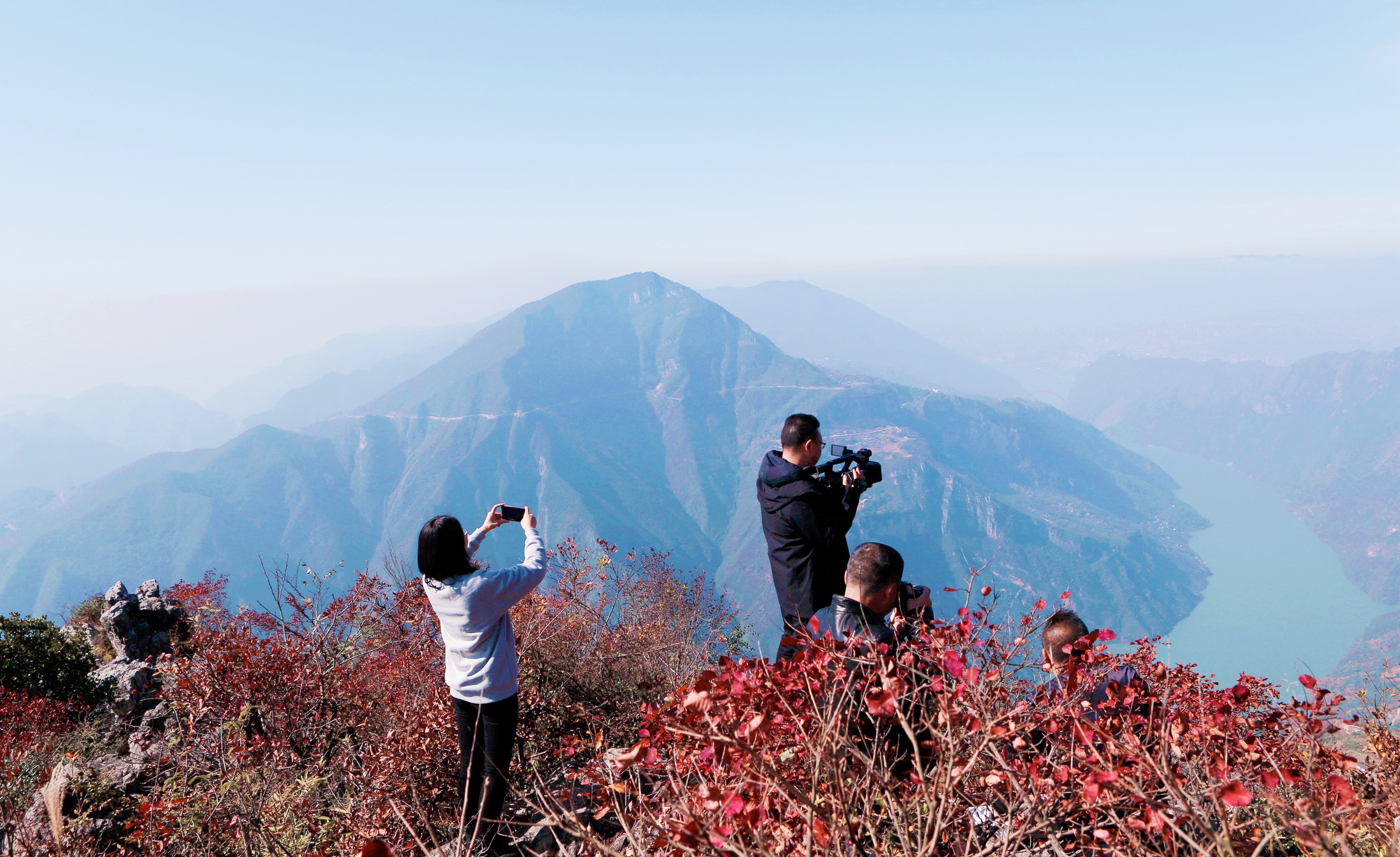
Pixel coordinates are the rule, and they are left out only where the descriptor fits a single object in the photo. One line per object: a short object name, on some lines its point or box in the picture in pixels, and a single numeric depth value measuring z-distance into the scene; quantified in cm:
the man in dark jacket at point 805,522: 379
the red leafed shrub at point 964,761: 184
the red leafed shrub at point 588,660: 472
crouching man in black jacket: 274
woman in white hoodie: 311
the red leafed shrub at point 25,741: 423
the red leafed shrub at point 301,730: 362
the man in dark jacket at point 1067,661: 248
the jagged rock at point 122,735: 379
